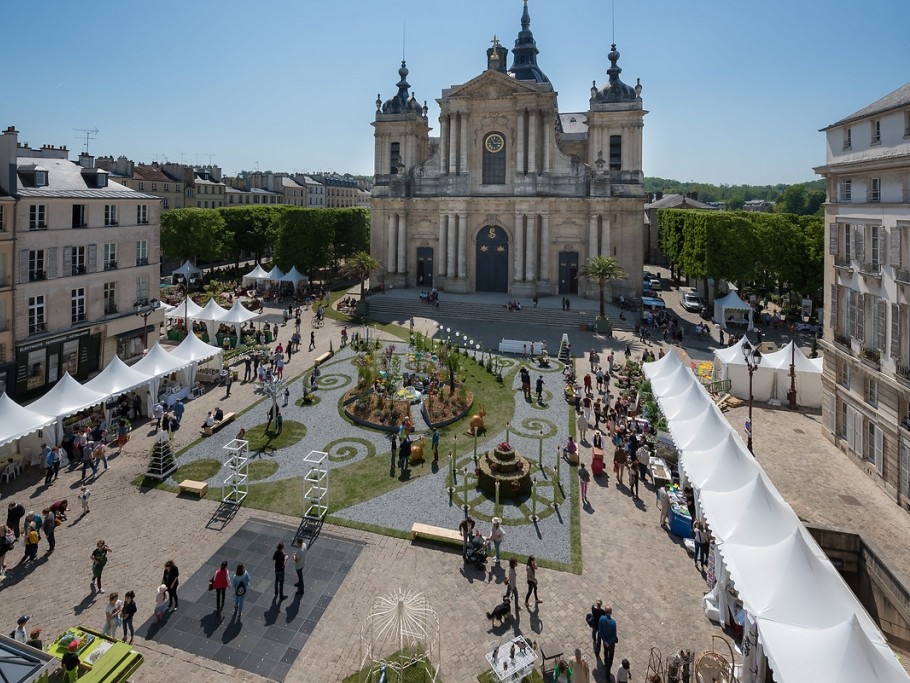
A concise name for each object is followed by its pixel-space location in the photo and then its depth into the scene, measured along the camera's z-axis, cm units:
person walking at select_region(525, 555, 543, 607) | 1305
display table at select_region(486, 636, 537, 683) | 1055
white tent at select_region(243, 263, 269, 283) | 5291
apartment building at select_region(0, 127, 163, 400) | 2575
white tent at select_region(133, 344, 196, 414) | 2475
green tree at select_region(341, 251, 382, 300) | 4828
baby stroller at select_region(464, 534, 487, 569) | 1462
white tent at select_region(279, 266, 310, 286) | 5259
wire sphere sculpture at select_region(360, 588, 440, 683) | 1046
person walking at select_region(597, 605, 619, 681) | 1123
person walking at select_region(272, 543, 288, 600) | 1334
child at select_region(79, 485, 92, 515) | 1686
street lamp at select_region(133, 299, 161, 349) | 3241
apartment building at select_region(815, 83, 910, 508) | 1770
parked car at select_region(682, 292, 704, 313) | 4825
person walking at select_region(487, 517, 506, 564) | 1485
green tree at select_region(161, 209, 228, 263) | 5831
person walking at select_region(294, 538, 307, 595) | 1375
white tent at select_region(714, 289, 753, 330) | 4162
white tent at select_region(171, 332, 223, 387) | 2717
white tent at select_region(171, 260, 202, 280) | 5553
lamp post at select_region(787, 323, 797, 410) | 2600
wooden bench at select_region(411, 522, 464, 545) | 1553
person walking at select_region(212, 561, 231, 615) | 1295
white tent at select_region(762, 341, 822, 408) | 2645
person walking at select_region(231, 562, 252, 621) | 1273
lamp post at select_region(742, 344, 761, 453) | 2123
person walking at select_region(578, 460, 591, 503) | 1825
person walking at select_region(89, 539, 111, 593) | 1327
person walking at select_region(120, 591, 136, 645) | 1192
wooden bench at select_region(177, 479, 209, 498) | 1800
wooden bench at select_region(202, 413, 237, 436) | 2287
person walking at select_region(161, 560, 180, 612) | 1285
